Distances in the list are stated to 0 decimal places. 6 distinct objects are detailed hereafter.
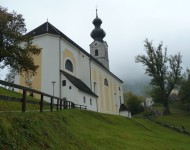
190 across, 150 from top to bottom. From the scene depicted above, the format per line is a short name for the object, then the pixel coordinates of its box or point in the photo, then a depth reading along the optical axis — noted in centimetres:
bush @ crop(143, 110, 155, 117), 5365
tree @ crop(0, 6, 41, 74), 1554
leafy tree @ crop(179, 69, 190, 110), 3981
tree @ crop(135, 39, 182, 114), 4166
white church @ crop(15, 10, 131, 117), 2459
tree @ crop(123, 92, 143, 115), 6640
